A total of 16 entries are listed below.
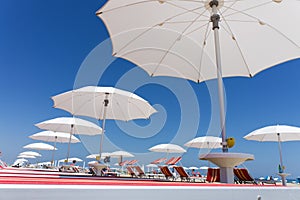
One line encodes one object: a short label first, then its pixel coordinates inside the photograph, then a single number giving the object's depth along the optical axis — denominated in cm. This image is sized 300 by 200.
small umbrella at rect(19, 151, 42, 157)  2040
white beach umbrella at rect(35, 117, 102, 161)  852
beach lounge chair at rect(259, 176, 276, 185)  788
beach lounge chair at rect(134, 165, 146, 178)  819
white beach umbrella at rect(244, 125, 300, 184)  763
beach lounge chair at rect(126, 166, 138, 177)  880
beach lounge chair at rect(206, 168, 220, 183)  511
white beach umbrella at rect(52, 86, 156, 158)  602
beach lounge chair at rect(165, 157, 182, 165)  700
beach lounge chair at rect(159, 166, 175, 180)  708
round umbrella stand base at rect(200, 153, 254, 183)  202
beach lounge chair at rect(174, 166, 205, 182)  640
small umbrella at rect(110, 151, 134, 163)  1747
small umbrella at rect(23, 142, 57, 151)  1468
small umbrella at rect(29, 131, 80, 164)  1180
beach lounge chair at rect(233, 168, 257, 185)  571
